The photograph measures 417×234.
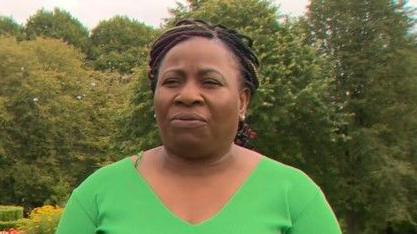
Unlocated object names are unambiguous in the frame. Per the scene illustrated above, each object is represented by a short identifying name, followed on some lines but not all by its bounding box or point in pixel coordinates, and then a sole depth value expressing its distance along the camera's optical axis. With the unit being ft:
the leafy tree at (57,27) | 167.73
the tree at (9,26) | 167.73
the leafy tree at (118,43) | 158.30
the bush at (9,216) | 80.89
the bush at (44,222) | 44.68
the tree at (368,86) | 84.02
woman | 7.48
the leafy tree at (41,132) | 127.95
